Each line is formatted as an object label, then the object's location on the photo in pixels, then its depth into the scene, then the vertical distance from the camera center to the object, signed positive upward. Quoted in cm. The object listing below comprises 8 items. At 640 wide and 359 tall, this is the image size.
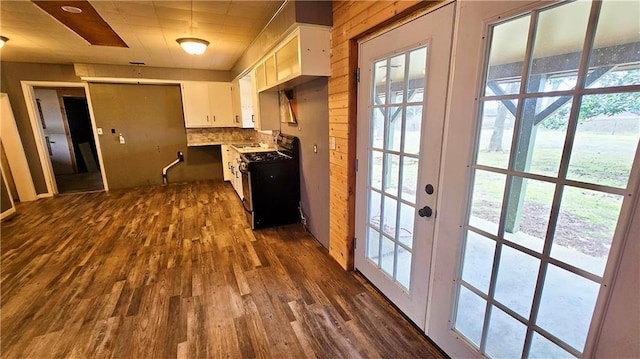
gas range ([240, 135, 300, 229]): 343 -85
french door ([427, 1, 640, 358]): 88 -21
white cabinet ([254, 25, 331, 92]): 238 +59
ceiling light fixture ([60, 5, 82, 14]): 253 +104
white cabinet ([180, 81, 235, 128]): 560 +32
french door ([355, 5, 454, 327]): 152 -22
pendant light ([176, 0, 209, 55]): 336 +94
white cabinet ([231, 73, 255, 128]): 516 +34
